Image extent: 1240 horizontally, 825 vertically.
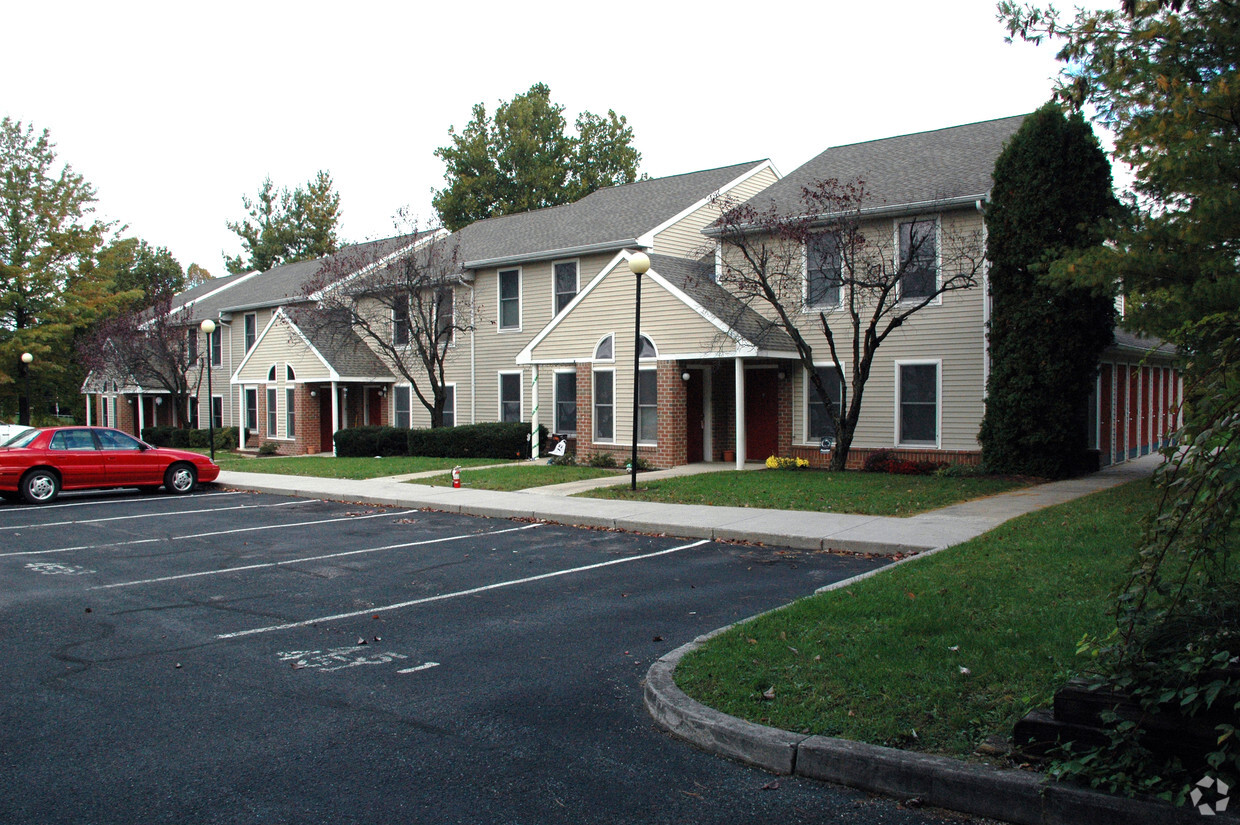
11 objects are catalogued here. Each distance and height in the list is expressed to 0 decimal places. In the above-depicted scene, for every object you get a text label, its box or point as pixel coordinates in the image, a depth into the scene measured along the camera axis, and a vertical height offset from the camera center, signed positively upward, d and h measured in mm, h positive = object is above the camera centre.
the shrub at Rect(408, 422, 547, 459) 25203 -1719
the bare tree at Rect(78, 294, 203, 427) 36594 +1424
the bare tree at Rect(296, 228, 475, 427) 27750 +2441
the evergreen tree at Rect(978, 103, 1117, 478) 17156 +1420
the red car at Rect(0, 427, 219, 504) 17609 -1654
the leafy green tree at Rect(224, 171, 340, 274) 66188 +11400
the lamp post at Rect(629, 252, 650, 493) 15297 +1887
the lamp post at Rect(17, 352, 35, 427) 30875 -709
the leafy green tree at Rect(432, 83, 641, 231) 54562 +13666
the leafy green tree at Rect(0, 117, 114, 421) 34188 +5134
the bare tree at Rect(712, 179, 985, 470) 18500 +2330
